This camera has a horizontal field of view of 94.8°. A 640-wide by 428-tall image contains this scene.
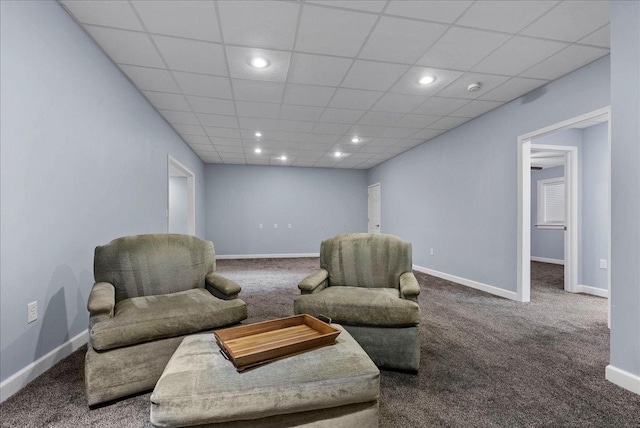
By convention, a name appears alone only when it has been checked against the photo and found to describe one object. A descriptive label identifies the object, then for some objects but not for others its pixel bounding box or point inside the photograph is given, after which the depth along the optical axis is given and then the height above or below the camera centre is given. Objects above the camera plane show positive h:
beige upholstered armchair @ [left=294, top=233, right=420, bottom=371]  1.93 -0.61
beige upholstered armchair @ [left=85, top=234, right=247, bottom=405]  1.57 -0.60
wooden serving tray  1.21 -0.60
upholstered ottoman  1.01 -0.65
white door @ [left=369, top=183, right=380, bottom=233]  8.09 +0.17
